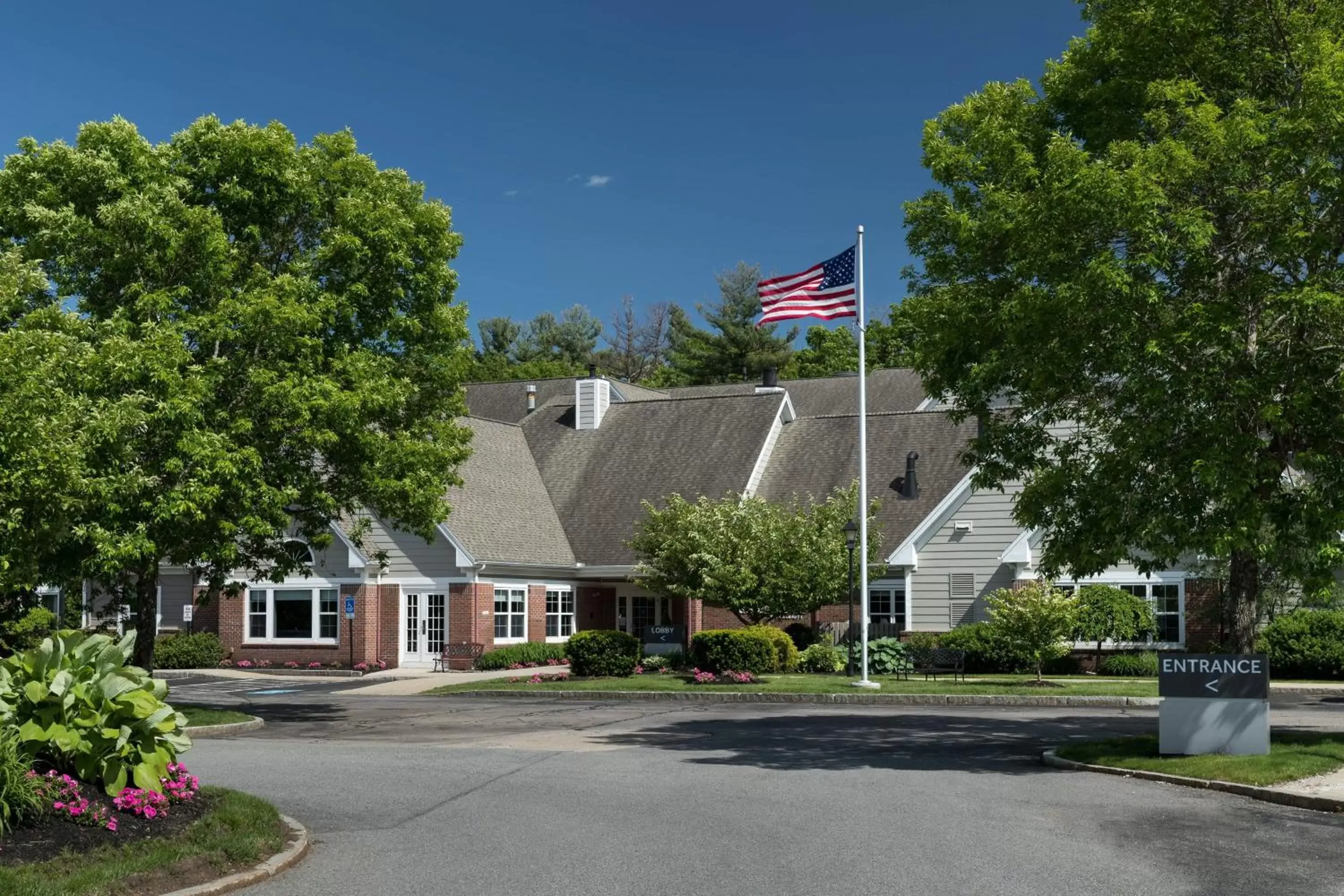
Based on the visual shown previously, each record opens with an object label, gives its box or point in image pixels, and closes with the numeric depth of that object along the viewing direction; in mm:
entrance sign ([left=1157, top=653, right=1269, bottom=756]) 15375
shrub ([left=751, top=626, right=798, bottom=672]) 32469
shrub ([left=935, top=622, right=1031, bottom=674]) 33594
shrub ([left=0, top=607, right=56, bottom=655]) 19047
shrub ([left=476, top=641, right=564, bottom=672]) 36000
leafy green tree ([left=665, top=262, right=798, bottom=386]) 82375
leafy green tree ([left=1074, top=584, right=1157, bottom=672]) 32531
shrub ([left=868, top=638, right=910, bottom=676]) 32094
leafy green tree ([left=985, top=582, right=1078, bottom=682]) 29672
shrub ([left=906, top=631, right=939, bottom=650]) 34406
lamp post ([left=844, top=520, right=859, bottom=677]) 29531
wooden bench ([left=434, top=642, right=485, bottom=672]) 36125
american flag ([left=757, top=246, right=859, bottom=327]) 28578
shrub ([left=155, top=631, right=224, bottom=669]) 38625
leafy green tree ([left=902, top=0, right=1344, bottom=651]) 14750
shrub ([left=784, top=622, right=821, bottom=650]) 36000
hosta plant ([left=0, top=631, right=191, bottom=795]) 10156
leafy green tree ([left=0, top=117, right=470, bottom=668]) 19469
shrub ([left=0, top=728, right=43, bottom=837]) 9234
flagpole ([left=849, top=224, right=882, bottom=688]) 28047
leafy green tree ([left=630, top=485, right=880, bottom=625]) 32938
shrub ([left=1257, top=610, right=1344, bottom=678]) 31297
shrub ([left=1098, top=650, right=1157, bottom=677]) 32406
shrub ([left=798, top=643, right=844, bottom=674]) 32906
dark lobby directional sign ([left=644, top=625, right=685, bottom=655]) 33688
